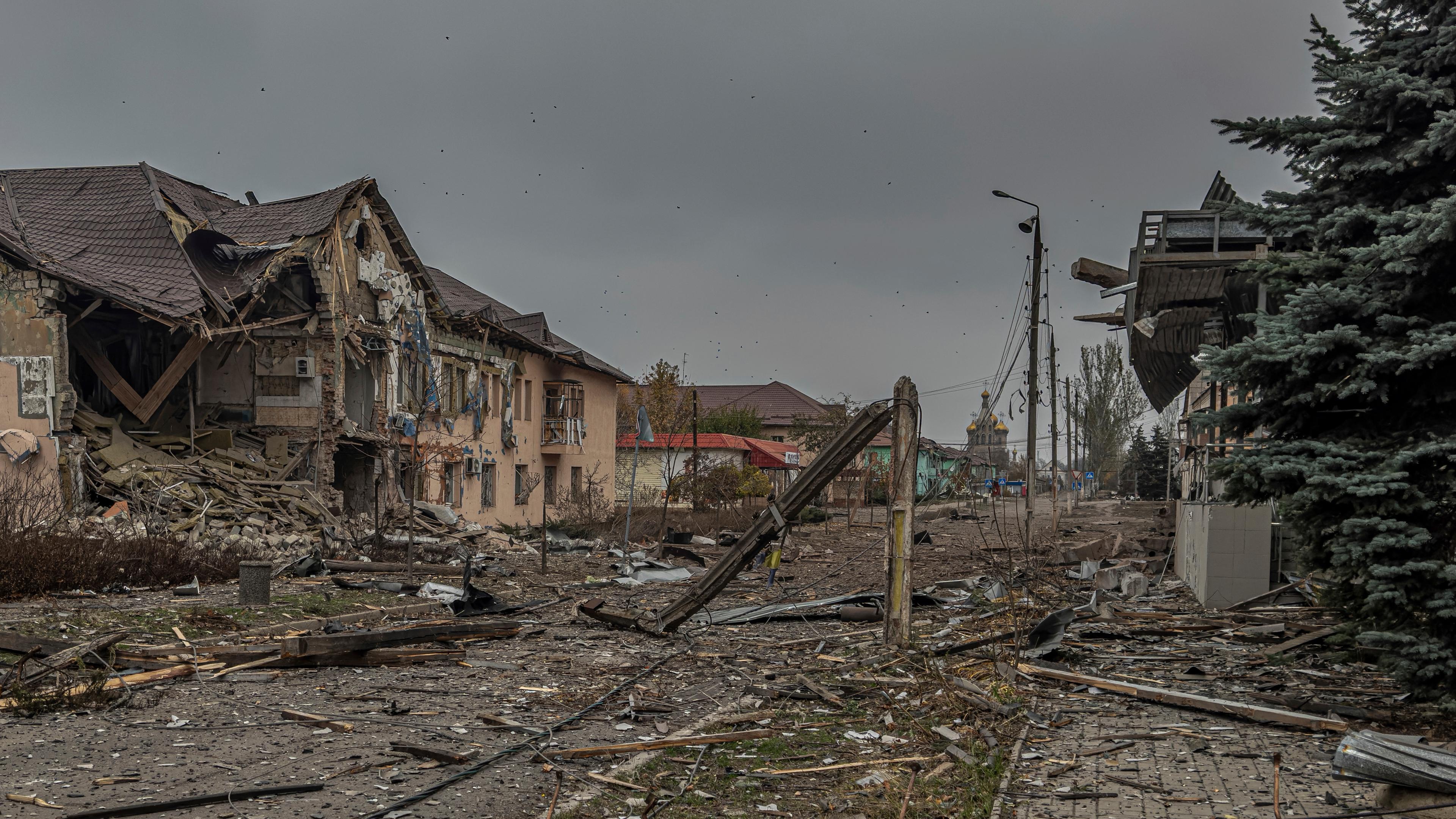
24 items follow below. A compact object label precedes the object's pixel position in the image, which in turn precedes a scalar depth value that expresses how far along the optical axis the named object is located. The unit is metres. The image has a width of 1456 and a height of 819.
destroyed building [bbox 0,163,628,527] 21.39
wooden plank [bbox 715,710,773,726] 8.49
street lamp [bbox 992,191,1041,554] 28.20
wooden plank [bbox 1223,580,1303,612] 13.17
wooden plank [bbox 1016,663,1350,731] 7.38
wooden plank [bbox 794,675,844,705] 9.43
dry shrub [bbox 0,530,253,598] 14.45
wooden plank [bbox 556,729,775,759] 7.47
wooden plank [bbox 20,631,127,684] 8.84
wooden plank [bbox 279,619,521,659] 10.52
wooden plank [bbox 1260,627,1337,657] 10.22
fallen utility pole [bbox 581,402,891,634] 12.34
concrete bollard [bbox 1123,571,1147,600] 16.45
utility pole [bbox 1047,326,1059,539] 34.72
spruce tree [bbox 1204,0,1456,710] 6.94
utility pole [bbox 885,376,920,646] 12.20
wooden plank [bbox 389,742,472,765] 7.15
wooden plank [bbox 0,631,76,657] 10.01
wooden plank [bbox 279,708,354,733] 8.10
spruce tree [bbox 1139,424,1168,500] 56.97
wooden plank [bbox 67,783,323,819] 5.78
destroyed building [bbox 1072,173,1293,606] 13.70
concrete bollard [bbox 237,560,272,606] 14.82
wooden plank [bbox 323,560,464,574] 19.98
